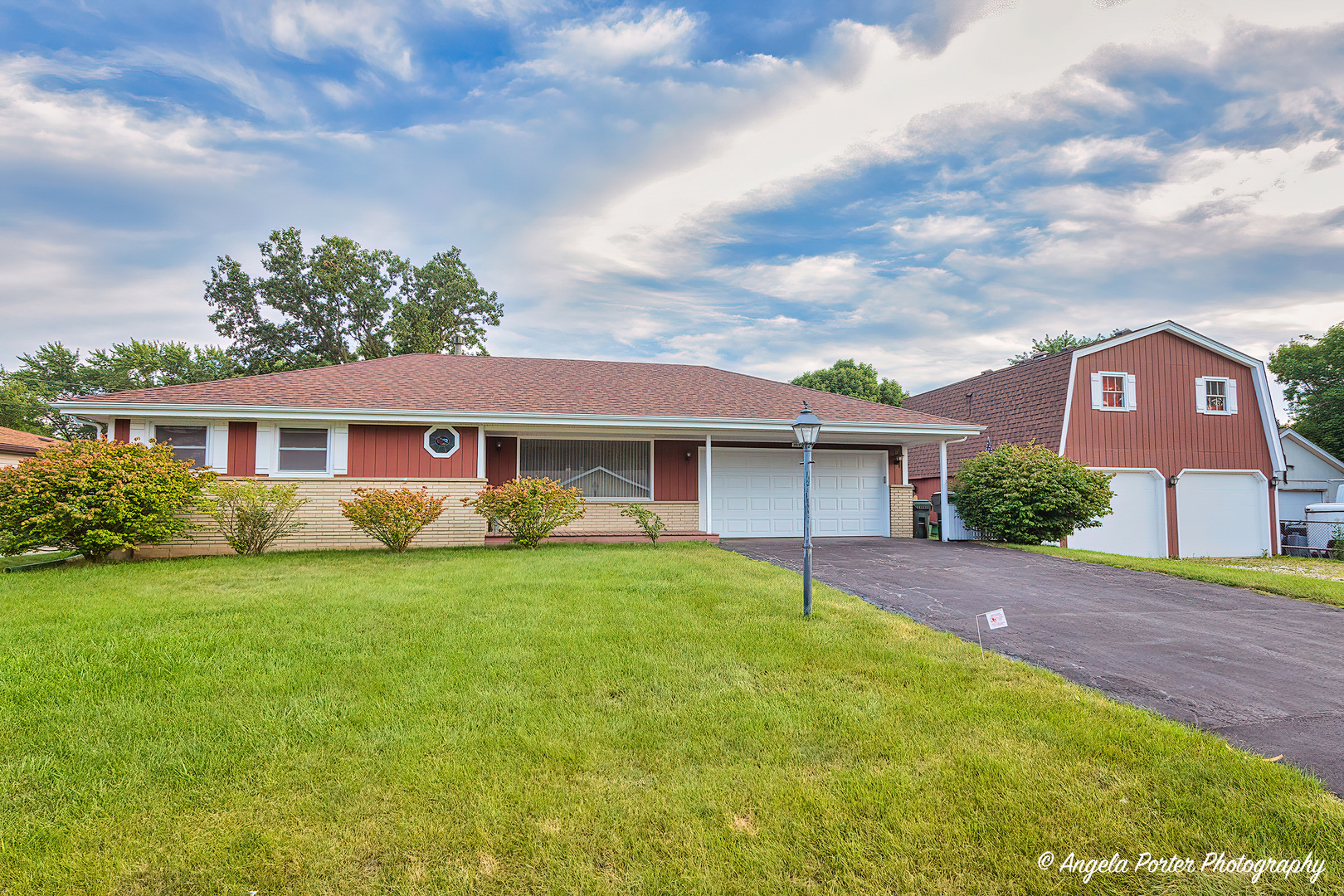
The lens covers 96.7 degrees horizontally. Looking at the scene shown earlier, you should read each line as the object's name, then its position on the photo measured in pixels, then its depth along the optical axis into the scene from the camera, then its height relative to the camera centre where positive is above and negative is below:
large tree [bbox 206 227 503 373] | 26.41 +7.92
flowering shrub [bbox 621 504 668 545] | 11.65 -0.88
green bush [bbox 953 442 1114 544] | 12.78 -0.45
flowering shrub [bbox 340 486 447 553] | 10.32 -0.63
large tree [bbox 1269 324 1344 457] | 24.91 +4.26
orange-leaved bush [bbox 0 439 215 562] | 8.82 -0.31
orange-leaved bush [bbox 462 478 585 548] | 10.84 -0.54
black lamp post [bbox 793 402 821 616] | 5.91 +0.27
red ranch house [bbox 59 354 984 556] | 11.27 +0.87
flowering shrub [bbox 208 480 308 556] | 10.35 -0.62
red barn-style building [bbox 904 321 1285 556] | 15.58 +1.18
